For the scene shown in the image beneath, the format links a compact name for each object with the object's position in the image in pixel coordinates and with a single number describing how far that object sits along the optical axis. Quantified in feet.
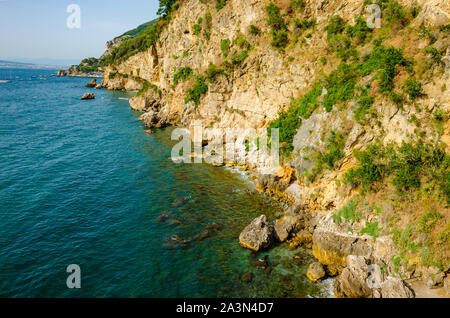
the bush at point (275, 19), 127.85
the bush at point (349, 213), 73.92
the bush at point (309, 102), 101.50
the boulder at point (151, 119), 192.75
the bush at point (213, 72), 155.20
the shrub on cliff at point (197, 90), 166.20
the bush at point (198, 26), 175.42
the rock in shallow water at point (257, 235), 74.08
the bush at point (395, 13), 88.79
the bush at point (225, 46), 152.95
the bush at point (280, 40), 125.96
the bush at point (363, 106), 80.53
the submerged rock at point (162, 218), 85.99
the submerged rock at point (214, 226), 82.89
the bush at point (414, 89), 72.59
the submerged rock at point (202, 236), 77.77
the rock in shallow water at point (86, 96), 300.20
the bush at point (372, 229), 69.10
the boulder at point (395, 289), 56.18
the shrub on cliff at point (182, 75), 191.01
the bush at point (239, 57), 142.82
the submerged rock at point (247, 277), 63.84
